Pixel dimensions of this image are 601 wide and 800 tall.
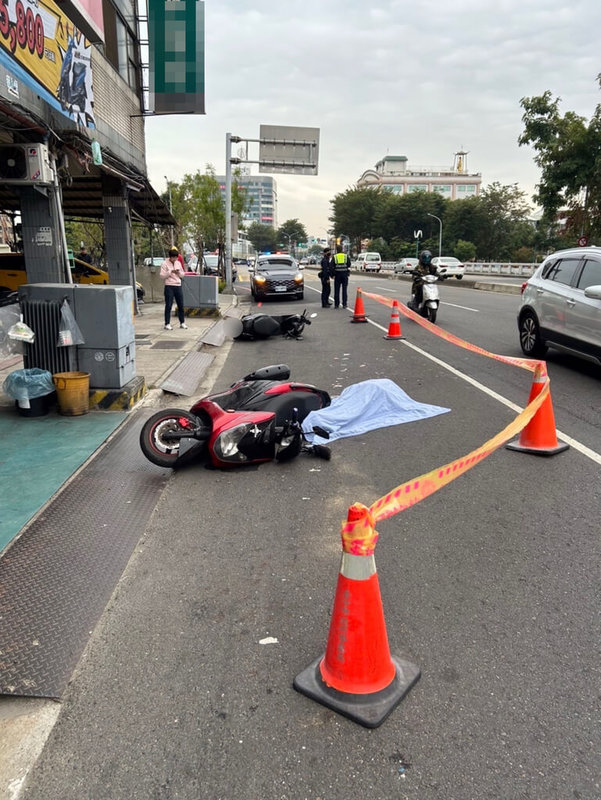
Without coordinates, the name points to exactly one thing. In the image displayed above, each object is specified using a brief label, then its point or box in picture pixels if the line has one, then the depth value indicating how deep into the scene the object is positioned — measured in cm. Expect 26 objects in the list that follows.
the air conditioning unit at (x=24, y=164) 1005
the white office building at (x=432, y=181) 13888
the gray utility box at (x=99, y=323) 680
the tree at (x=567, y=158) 2342
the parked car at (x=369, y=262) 5750
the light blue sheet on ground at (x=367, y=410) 628
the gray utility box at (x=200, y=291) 1700
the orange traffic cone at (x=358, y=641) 241
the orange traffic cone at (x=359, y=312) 1582
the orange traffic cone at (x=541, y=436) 545
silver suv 830
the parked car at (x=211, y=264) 3575
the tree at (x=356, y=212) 8919
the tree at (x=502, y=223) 6944
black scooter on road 1307
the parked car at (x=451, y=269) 4187
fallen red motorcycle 500
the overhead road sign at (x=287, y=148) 2730
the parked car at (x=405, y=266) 4919
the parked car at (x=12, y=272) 1548
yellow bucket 664
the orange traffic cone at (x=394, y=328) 1257
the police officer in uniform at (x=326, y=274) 1991
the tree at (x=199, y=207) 3561
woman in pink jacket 1306
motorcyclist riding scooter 1406
